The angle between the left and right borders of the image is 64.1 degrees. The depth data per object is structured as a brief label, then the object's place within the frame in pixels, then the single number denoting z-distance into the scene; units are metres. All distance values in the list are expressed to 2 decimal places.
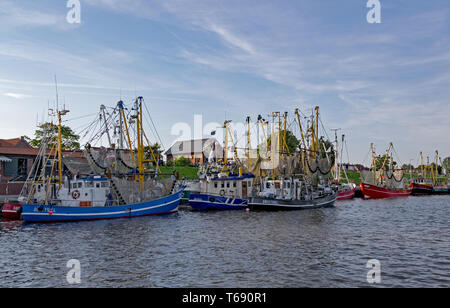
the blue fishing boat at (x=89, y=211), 36.09
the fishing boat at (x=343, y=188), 77.62
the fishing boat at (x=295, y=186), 49.11
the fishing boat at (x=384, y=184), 81.75
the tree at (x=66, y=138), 79.18
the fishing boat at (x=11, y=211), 38.81
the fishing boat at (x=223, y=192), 51.00
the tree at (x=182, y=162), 106.31
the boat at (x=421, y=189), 100.38
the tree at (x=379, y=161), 150.52
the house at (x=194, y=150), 129.21
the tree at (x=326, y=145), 126.88
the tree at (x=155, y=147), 108.18
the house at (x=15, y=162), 56.50
